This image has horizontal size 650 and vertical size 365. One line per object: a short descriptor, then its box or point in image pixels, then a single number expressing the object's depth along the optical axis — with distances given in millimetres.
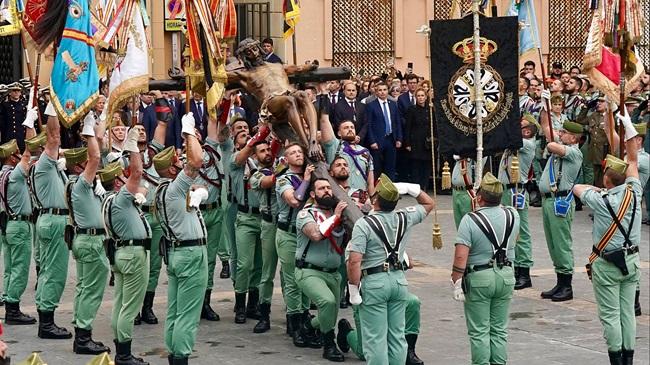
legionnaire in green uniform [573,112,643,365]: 13664
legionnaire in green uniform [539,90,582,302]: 17312
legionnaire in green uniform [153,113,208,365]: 13250
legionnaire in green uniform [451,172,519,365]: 13070
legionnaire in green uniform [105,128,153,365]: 13688
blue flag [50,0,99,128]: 14273
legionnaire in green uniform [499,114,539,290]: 18047
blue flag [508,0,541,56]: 18594
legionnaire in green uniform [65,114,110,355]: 14258
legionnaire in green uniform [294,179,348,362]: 13930
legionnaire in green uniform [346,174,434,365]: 12711
